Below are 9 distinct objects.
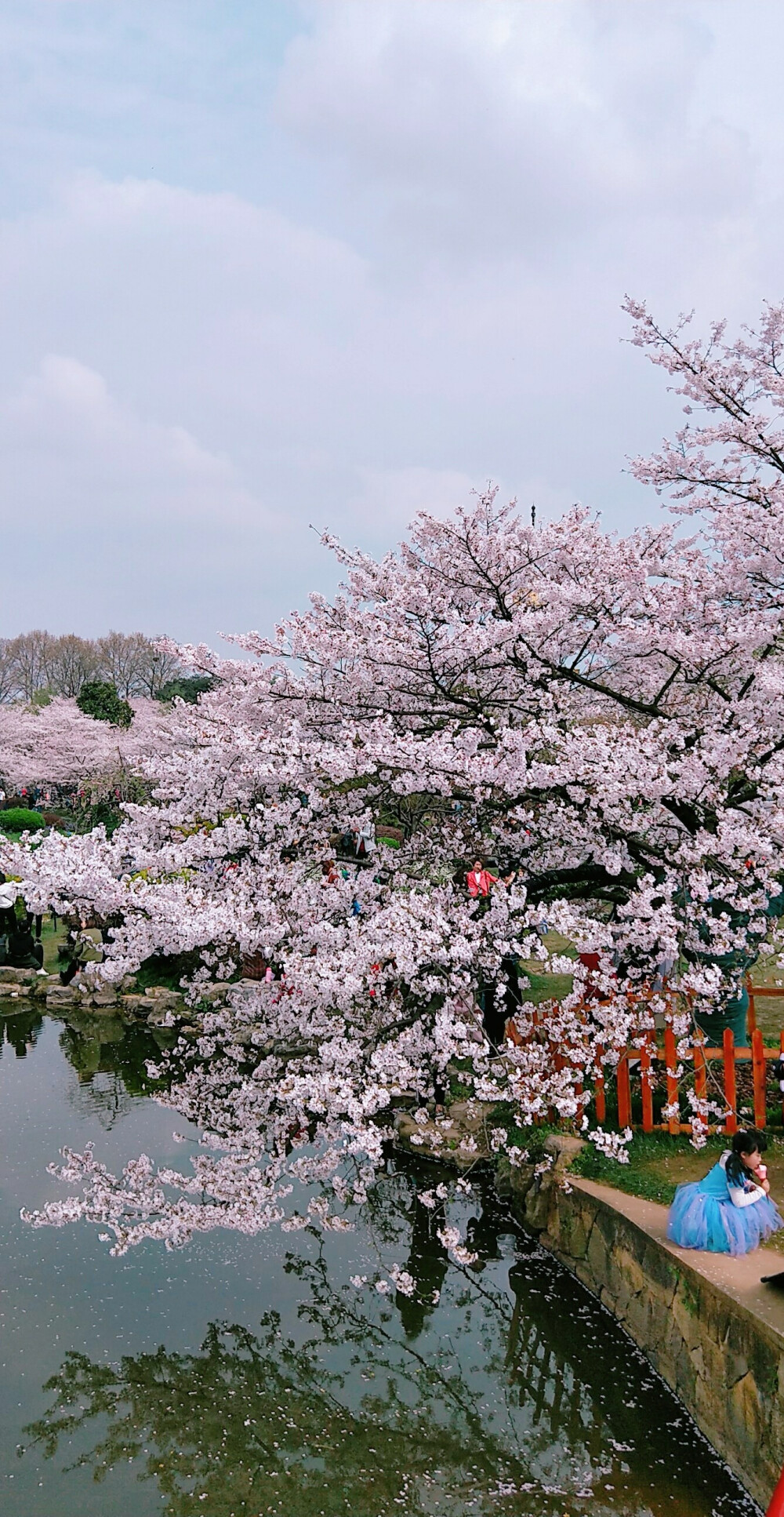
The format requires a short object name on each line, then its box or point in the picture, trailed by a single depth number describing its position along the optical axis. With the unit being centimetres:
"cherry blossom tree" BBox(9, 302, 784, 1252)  555
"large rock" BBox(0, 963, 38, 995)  1428
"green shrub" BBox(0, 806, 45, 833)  2245
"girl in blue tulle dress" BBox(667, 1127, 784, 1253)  473
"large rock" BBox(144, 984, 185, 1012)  1254
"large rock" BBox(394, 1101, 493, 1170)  727
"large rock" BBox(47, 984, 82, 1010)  1335
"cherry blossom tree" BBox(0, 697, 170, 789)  2959
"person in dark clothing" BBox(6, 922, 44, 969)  1515
